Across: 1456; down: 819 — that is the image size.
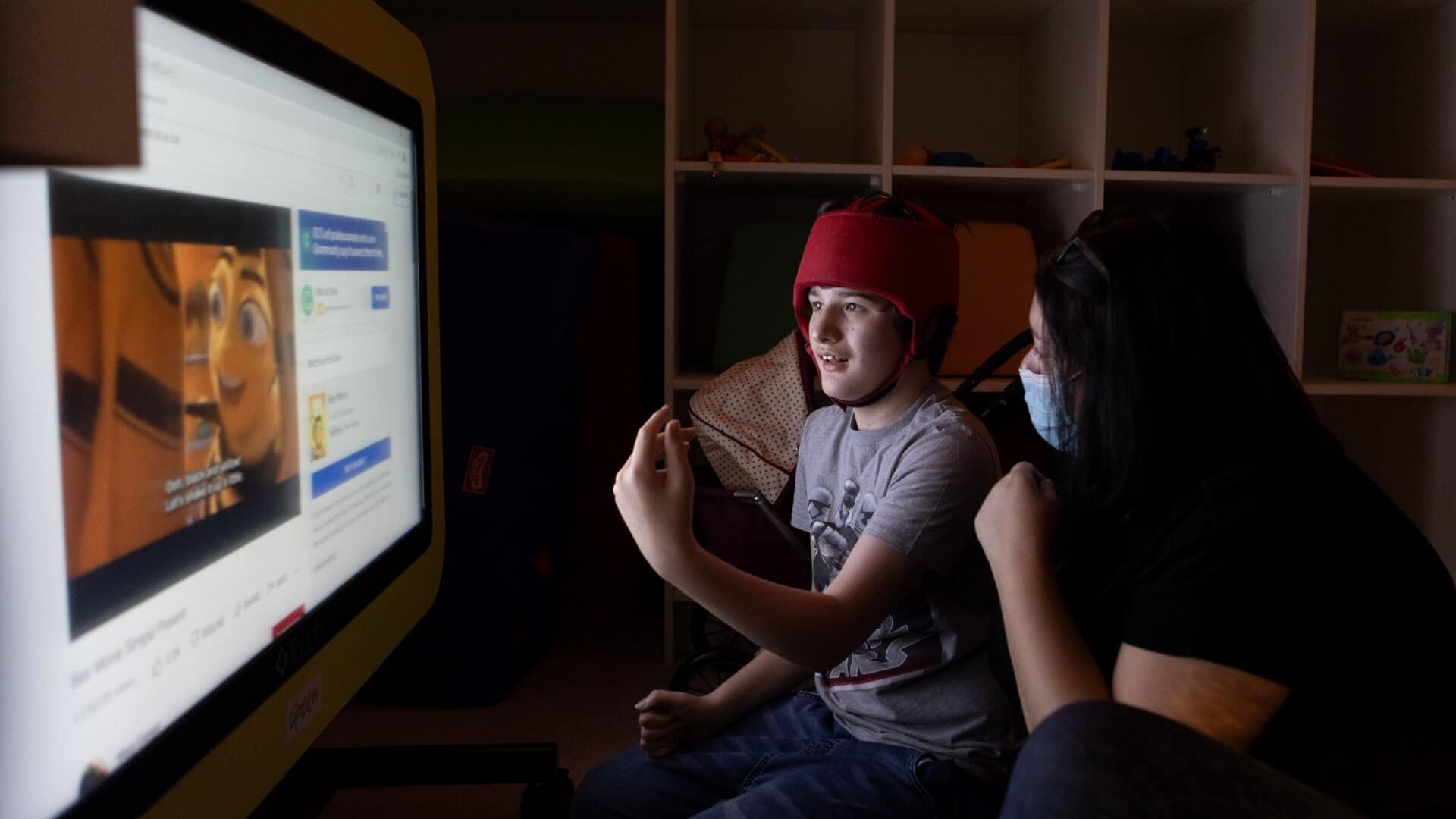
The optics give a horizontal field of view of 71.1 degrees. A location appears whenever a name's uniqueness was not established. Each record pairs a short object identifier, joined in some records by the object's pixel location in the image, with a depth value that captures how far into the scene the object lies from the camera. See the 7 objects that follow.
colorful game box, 2.01
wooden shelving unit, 1.94
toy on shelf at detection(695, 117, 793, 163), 1.95
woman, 0.72
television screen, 0.41
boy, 0.98
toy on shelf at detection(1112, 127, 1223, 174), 1.98
